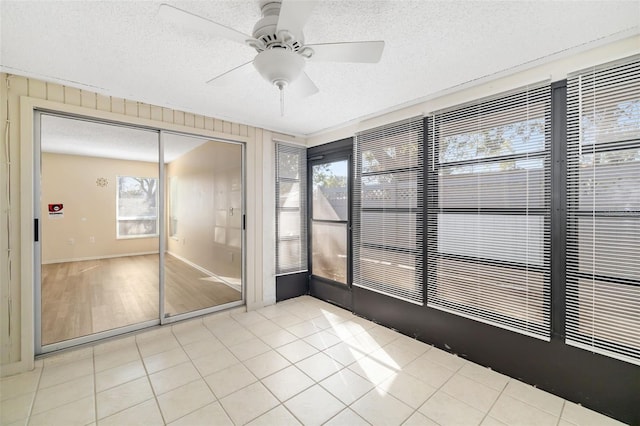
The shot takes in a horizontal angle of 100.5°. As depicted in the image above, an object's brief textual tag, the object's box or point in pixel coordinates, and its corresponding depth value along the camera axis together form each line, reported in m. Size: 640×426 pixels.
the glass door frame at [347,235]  3.69
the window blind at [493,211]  2.09
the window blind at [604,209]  1.72
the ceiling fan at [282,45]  1.28
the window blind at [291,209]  4.02
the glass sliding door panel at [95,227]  2.58
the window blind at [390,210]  2.87
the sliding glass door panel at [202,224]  3.79
